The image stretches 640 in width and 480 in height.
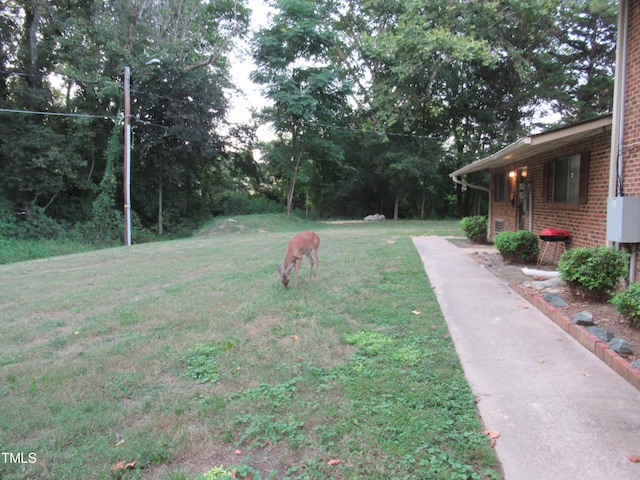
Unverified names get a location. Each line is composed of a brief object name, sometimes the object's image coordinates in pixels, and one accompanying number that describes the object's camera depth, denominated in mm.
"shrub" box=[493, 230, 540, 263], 8412
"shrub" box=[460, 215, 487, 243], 12695
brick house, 5320
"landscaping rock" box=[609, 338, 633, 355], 3672
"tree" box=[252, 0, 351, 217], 24031
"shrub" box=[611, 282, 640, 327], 4090
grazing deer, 6344
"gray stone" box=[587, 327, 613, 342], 3970
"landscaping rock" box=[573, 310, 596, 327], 4387
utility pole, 16234
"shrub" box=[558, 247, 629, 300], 5125
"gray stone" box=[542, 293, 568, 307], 5234
